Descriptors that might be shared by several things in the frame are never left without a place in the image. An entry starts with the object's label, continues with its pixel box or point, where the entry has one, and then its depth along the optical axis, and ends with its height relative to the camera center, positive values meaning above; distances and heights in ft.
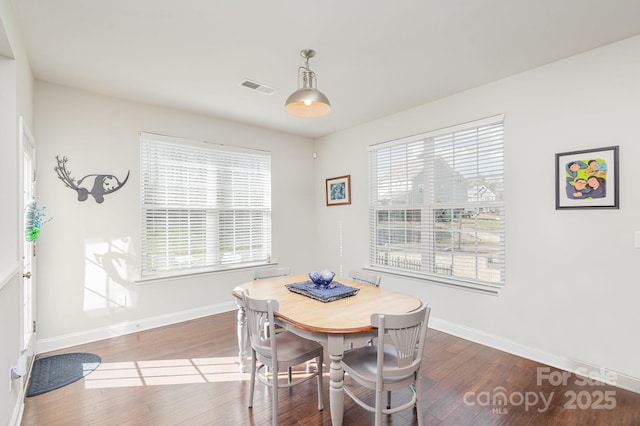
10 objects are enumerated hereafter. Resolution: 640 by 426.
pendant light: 7.11 +2.55
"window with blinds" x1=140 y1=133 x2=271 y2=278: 12.46 +0.27
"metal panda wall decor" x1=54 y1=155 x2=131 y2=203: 10.51 +1.02
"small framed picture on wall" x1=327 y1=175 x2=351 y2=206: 15.49 +1.07
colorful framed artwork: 8.09 +0.86
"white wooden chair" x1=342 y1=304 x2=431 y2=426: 5.60 -2.95
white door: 8.37 -1.46
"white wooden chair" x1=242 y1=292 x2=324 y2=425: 6.47 -3.16
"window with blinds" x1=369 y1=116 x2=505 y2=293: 10.53 +0.21
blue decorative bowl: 8.65 -1.90
